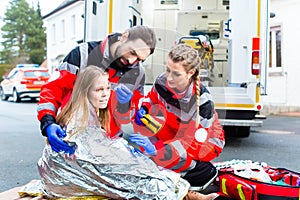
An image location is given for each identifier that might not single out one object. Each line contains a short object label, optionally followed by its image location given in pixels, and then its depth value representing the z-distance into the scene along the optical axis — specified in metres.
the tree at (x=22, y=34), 41.71
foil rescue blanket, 2.36
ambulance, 4.77
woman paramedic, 2.50
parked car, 14.70
